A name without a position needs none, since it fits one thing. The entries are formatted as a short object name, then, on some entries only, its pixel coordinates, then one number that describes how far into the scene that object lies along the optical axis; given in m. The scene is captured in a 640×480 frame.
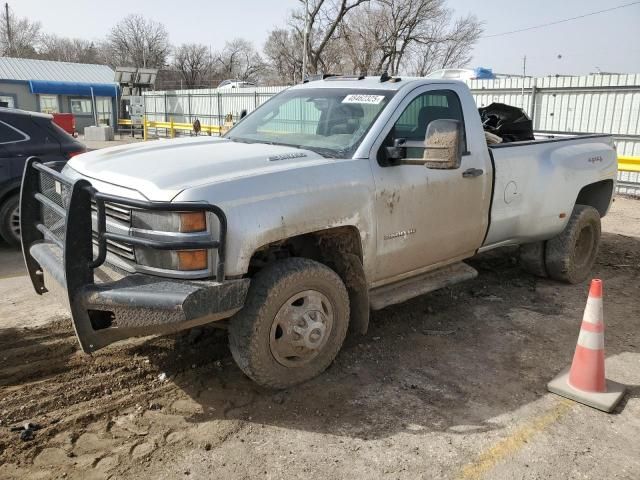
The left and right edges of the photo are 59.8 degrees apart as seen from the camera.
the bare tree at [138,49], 68.75
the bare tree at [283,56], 50.82
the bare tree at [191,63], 68.31
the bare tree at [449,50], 43.12
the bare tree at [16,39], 64.19
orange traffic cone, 3.58
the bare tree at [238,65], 70.12
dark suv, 6.87
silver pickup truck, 3.00
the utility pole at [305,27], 32.58
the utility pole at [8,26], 64.06
